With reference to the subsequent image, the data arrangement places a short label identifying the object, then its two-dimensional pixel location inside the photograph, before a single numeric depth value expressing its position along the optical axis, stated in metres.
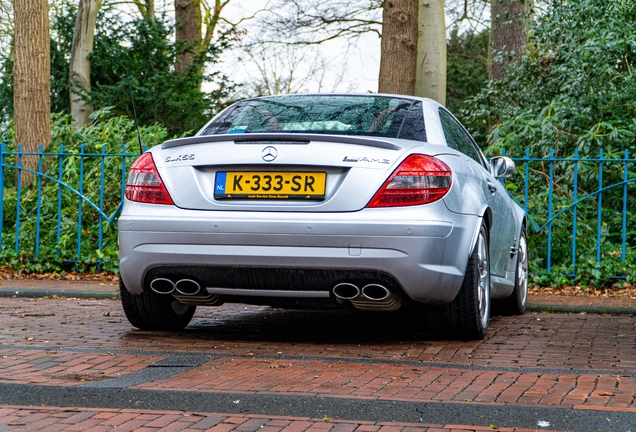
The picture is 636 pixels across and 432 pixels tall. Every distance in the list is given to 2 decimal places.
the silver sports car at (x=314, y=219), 5.27
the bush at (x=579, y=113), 10.27
